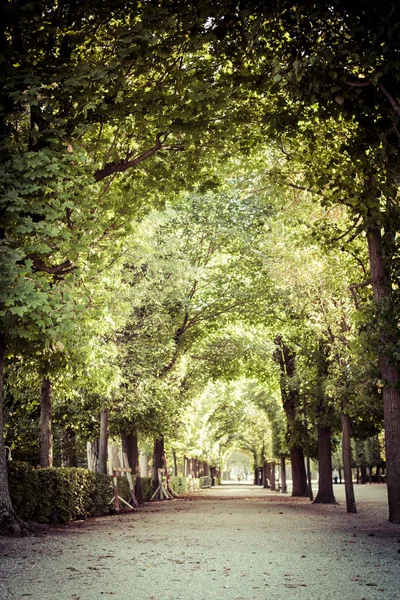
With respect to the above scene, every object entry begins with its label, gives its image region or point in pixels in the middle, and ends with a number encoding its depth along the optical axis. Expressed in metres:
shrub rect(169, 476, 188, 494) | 37.48
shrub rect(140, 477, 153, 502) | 30.50
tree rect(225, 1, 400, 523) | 7.71
